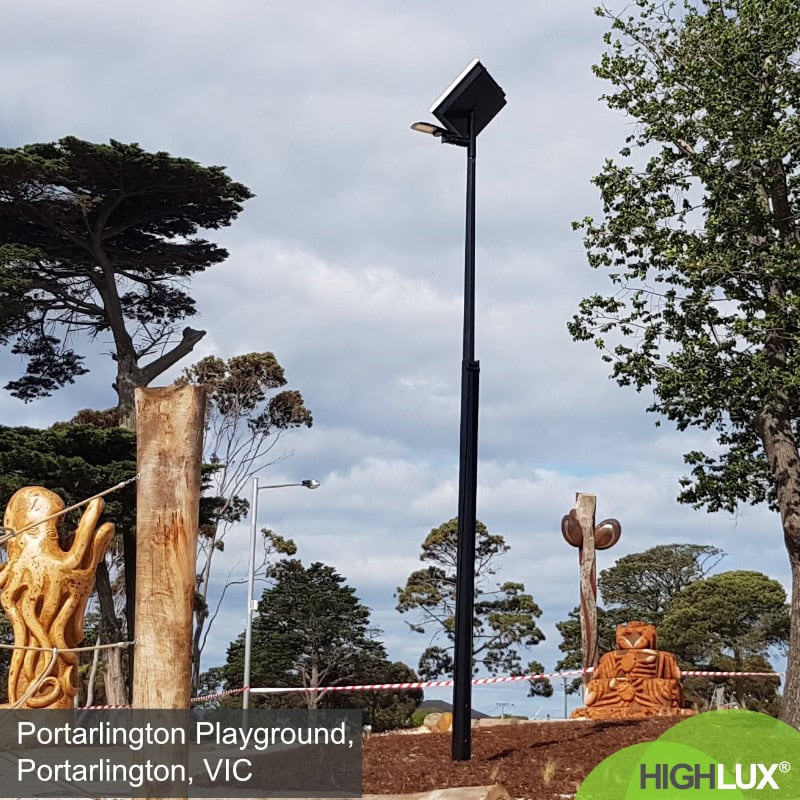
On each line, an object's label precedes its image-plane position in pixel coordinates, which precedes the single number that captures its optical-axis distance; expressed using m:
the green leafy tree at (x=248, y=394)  33.75
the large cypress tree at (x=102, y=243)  25.64
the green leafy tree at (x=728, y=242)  15.07
